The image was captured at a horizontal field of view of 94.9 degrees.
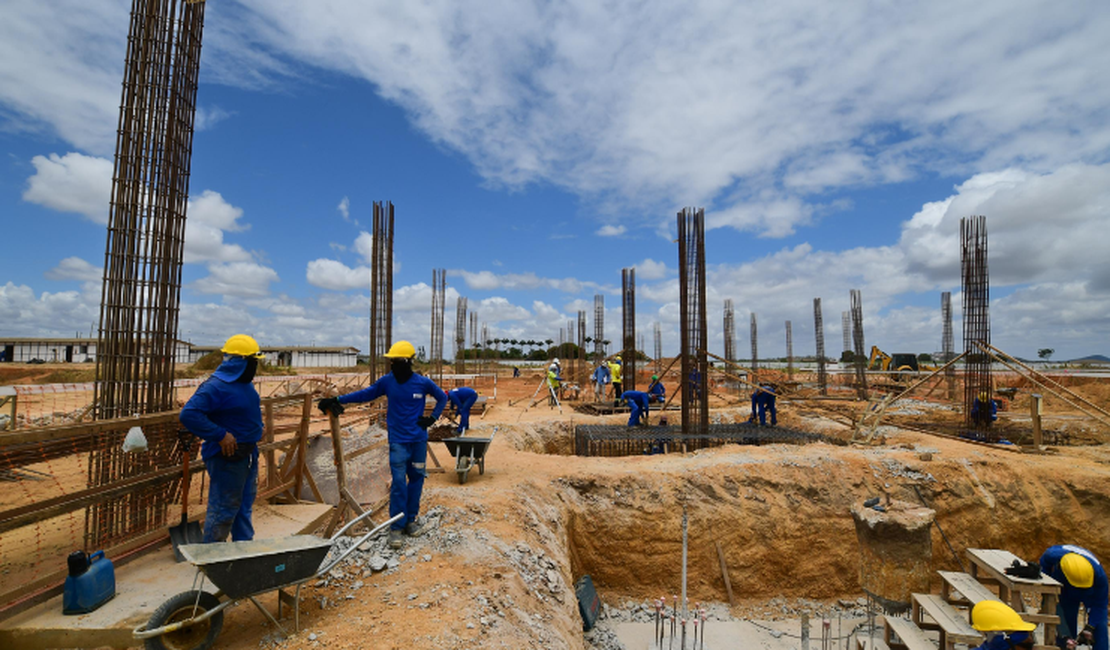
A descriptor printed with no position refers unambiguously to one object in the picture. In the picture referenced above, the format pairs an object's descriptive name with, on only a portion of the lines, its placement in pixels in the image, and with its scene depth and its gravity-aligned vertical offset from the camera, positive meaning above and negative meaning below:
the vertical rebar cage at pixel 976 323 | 11.90 +0.91
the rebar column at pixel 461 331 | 25.16 +1.39
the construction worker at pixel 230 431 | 3.54 -0.52
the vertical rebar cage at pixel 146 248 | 4.71 +1.06
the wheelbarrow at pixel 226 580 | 2.71 -1.28
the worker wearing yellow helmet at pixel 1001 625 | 3.87 -2.02
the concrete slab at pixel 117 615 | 2.84 -1.52
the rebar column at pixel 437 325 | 19.41 +1.29
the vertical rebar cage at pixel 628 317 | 17.23 +1.48
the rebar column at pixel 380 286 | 11.74 +1.69
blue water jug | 2.95 -1.34
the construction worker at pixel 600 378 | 17.70 -0.65
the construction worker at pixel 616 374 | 16.60 -0.47
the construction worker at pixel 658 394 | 14.76 -1.00
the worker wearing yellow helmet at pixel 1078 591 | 4.36 -2.06
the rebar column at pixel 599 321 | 23.14 +1.76
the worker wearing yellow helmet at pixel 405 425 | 4.59 -0.61
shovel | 3.89 -1.33
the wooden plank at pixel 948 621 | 5.03 -2.67
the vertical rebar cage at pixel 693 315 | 10.09 +0.91
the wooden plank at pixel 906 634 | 5.45 -3.02
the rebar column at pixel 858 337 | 21.98 +1.09
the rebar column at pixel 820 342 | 22.98 +0.88
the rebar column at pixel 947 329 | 22.81 +1.45
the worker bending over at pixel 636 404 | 11.82 -1.03
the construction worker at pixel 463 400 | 7.64 -0.62
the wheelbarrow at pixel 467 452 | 6.87 -1.28
